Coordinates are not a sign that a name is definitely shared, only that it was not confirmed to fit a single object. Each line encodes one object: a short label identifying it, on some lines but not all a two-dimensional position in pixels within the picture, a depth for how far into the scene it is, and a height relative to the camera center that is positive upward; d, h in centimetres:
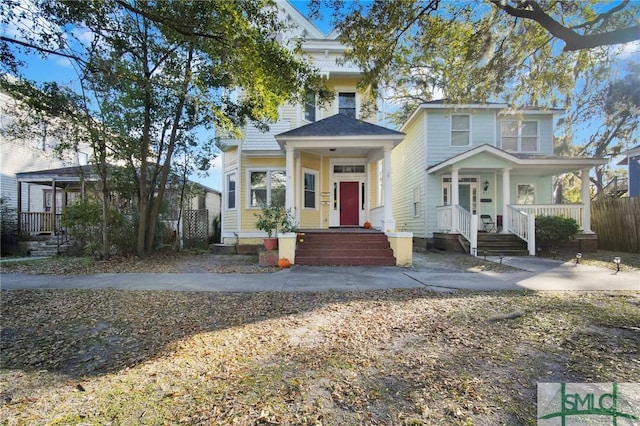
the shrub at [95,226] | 973 -25
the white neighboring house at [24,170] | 1516 +221
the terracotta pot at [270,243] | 920 -75
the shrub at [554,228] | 1106 -42
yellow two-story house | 1218 +176
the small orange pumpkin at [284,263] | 870 -126
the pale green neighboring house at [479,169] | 1258 +197
